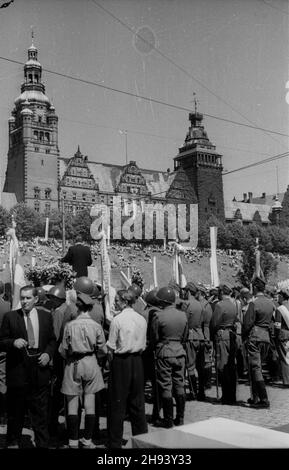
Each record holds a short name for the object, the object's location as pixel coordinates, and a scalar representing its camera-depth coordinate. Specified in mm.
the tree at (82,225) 75062
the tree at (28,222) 76312
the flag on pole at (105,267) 11270
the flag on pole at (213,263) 18516
